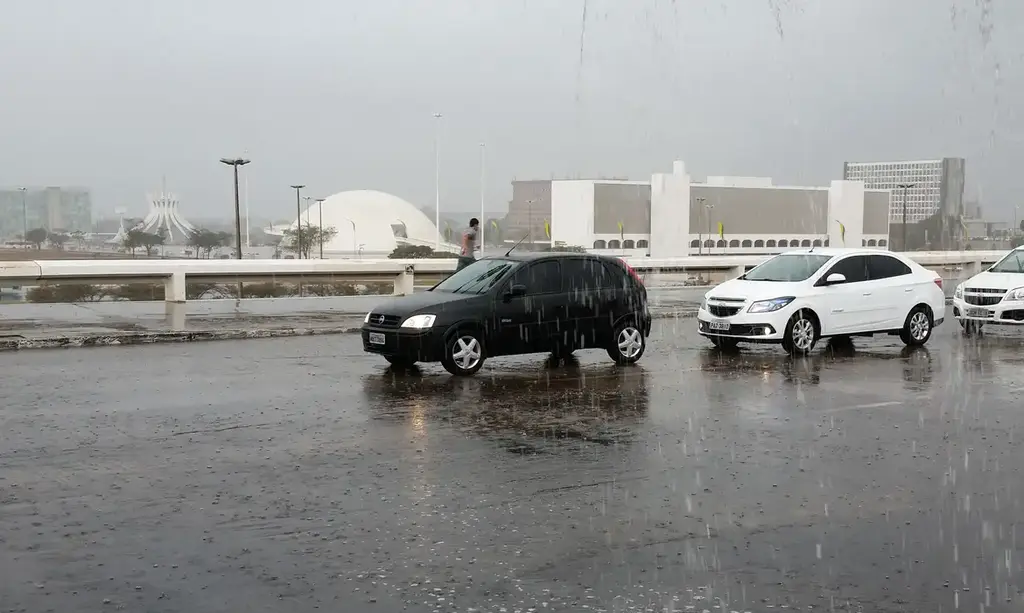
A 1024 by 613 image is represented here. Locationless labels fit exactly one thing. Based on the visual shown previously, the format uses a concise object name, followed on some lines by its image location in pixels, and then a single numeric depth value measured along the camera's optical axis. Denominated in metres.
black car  13.08
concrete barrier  21.14
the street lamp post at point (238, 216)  51.66
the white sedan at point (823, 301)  15.79
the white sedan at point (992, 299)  19.05
